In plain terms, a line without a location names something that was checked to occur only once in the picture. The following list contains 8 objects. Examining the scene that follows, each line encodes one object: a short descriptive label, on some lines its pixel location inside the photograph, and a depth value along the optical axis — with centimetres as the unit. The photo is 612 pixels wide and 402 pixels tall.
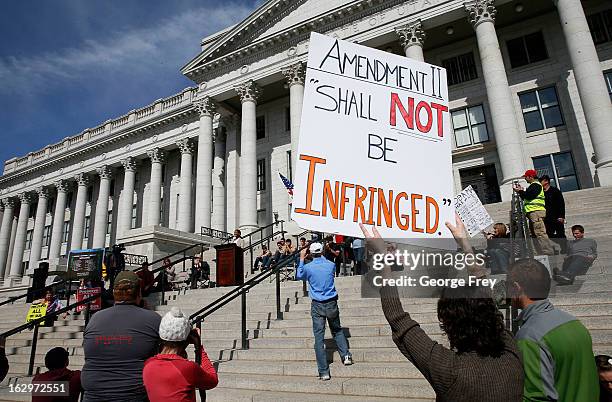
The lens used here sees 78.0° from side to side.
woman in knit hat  255
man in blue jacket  537
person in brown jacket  173
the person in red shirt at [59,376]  379
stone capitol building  1873
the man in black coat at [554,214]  835
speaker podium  1289
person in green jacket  205
